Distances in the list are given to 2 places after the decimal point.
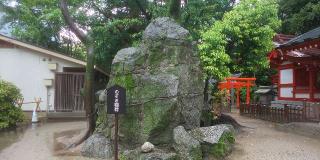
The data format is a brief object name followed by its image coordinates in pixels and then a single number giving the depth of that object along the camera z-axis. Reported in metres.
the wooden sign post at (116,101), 5.78
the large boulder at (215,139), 6.34
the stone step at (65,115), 12.82
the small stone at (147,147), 6.24
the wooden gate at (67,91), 13.10
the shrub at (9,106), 10.68
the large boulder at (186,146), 6.10
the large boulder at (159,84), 6.69
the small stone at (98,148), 7.00
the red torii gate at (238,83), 16.45
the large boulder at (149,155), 5.99
